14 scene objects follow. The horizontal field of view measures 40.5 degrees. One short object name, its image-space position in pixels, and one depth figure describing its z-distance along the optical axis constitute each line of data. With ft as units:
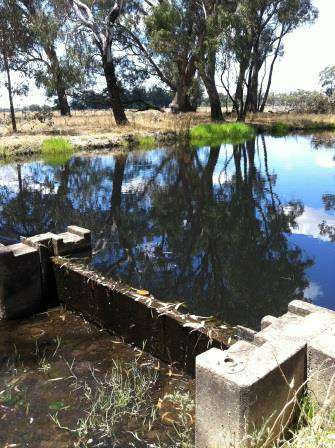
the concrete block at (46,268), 17.56
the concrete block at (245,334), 11.38
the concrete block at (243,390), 7.33
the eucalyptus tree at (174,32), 83.76
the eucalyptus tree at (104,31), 77.97
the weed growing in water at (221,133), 73.84
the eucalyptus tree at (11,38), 72.18
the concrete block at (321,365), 7.98
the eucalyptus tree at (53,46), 72.59
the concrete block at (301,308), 10.14
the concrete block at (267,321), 10.08
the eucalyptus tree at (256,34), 81.25
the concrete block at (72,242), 18.11
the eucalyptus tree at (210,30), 79.61
